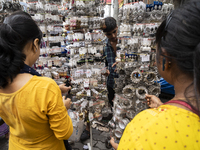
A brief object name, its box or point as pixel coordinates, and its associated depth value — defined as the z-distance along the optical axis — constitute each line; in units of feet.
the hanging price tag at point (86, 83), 6.52
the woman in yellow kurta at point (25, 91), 2.28
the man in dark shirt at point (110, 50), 6.41
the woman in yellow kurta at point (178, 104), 1.41
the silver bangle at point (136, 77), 4.72
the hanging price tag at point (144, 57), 4.75
